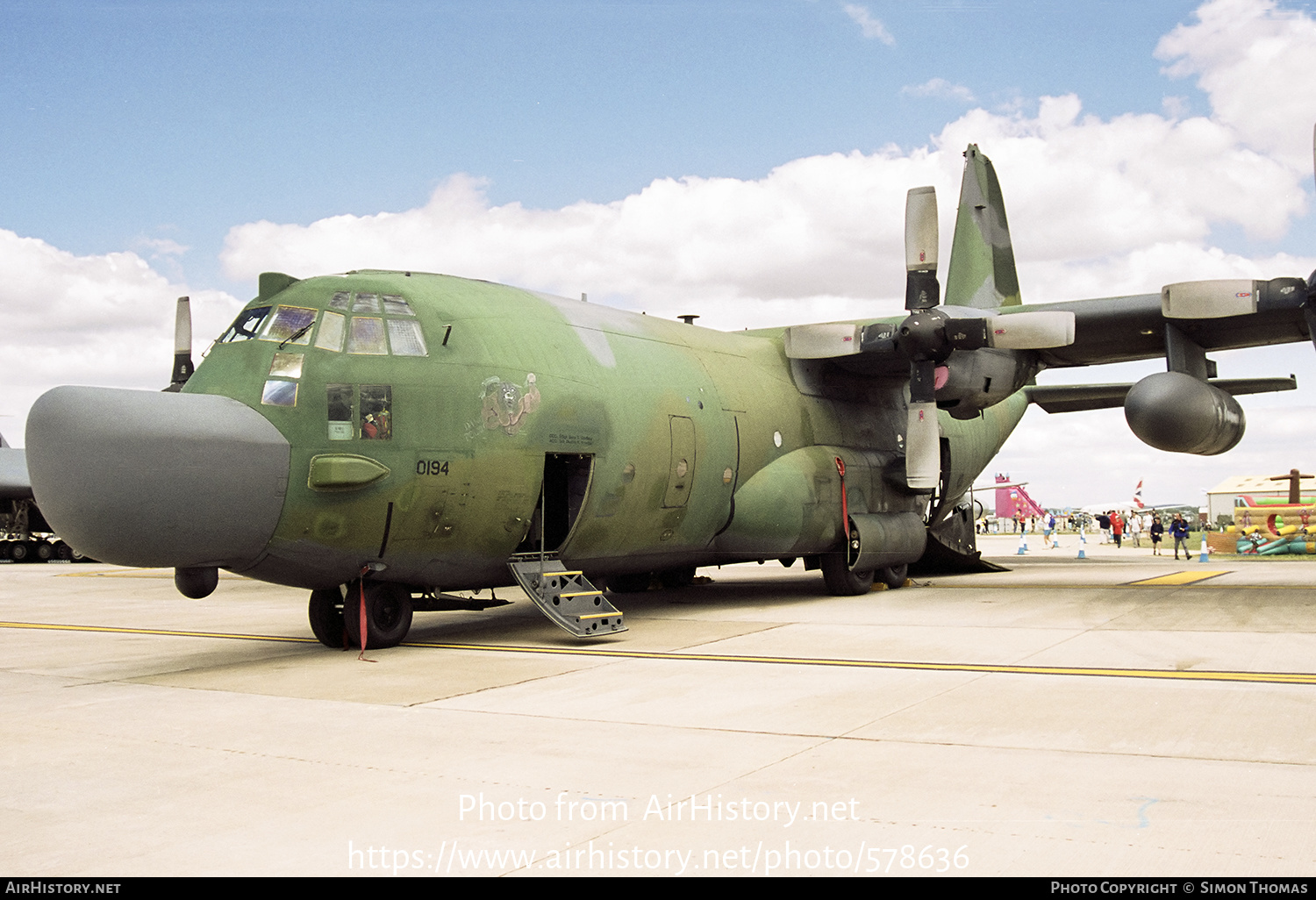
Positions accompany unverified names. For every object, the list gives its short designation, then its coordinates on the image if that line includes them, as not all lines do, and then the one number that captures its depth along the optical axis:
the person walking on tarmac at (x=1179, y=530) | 31.30
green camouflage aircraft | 9.61
